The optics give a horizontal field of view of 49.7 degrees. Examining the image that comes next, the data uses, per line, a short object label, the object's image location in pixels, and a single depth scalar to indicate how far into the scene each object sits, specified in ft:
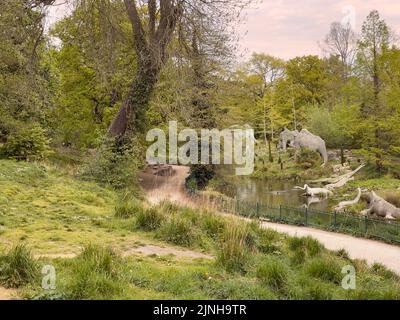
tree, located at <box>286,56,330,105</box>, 152.05
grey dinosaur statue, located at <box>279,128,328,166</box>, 106.32
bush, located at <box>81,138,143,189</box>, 49.85
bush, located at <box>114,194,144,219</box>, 32.99
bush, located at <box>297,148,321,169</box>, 113.09
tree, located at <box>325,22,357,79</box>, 145.58
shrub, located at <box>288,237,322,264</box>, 25.53
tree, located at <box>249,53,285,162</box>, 157.79
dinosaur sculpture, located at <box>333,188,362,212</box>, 66.62
